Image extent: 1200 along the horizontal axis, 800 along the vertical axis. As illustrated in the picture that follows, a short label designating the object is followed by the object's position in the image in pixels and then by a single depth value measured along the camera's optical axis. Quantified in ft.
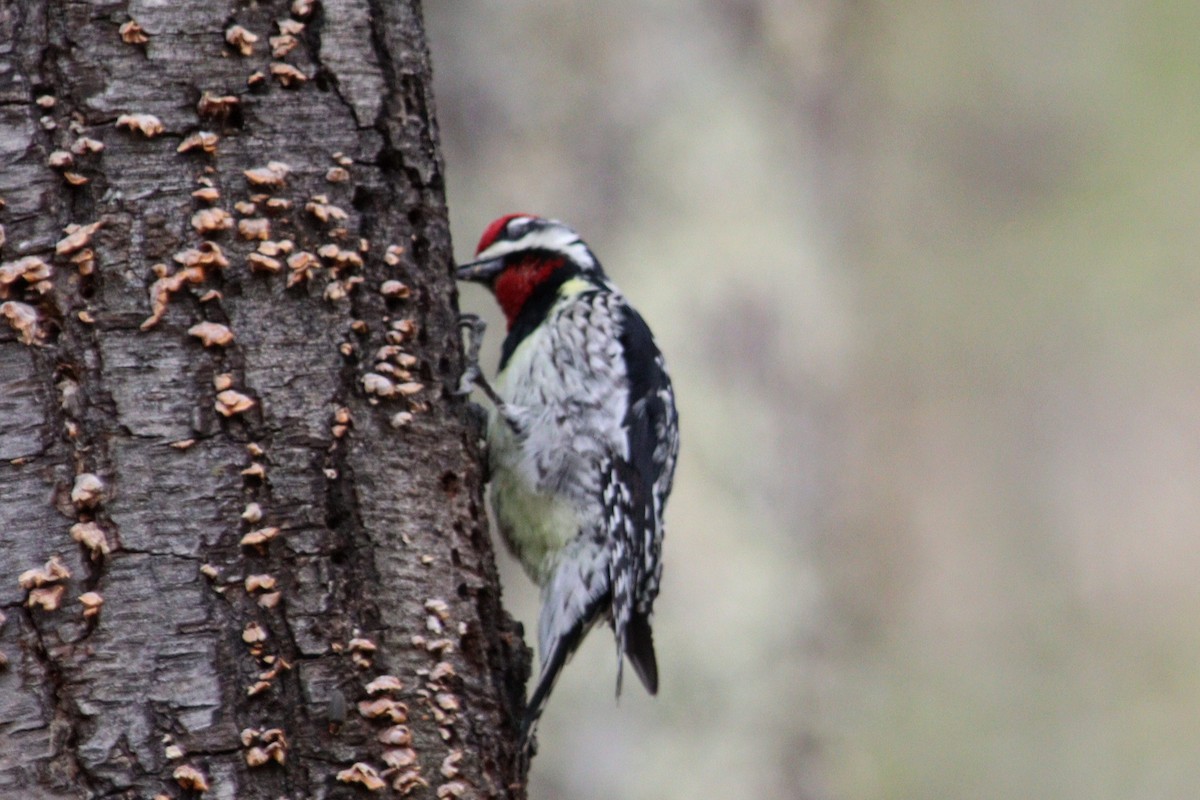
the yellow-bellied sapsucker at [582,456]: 18.55
